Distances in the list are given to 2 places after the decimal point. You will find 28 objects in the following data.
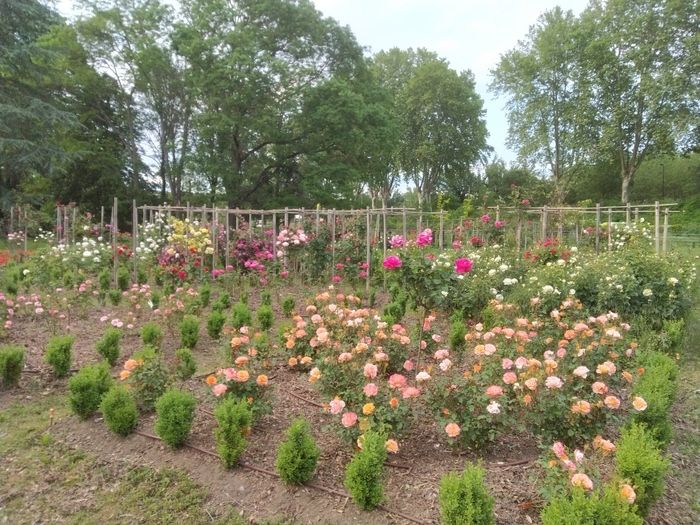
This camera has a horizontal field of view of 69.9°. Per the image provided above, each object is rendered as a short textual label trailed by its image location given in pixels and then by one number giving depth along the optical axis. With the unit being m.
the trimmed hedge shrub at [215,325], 5.53
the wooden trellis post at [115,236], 8.58
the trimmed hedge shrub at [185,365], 4.11
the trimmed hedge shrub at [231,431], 2.87
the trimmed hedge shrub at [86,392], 3.55
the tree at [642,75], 21.67
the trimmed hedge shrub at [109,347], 4.62
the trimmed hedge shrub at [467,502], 2.16
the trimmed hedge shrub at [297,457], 2.65
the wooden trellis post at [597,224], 8.65
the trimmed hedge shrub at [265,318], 5.75
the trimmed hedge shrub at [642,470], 2.38
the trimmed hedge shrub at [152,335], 4.95
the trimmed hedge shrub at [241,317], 5.52
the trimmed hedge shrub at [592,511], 2.02
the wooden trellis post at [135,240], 9.20
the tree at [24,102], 15.41
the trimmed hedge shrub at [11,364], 4.14
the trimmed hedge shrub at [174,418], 3.08
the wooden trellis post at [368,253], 8.56
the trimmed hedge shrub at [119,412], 3.30
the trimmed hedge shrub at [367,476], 2.44
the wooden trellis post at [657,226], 8.08
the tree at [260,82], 19.47
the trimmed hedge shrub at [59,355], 4.30
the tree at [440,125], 32.75
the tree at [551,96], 26.59
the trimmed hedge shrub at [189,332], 5.19
